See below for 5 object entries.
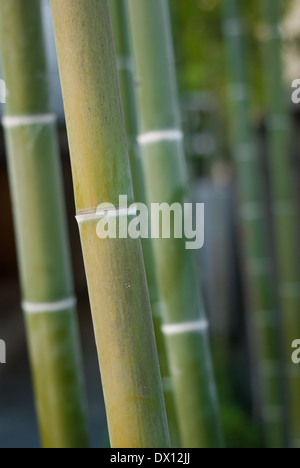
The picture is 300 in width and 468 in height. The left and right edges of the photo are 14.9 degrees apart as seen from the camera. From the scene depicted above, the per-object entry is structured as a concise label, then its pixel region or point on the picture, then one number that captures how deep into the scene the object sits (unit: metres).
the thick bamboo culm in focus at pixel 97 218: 1.37
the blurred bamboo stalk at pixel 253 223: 3.11
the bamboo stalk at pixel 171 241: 1.70
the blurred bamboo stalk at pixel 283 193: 2.71
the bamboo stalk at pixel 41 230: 1.66
